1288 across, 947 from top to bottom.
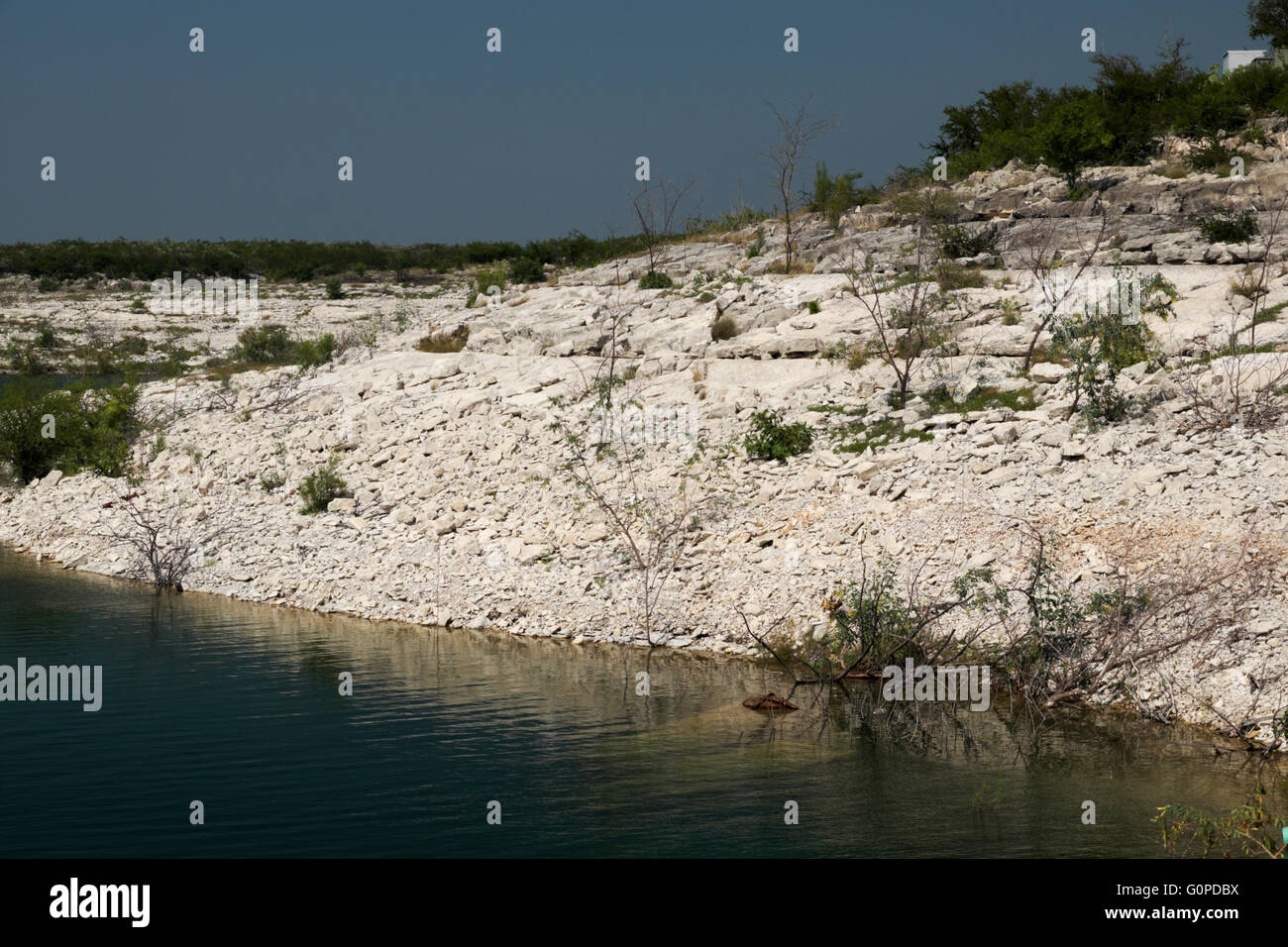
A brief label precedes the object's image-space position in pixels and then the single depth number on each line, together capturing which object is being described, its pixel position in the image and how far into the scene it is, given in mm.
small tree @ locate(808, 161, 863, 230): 34250
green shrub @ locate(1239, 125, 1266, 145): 31719
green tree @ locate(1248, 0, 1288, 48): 40625
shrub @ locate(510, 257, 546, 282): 46250
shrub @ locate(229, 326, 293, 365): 34250
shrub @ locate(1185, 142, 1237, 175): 30502
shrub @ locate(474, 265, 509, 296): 35019
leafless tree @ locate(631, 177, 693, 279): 27281
